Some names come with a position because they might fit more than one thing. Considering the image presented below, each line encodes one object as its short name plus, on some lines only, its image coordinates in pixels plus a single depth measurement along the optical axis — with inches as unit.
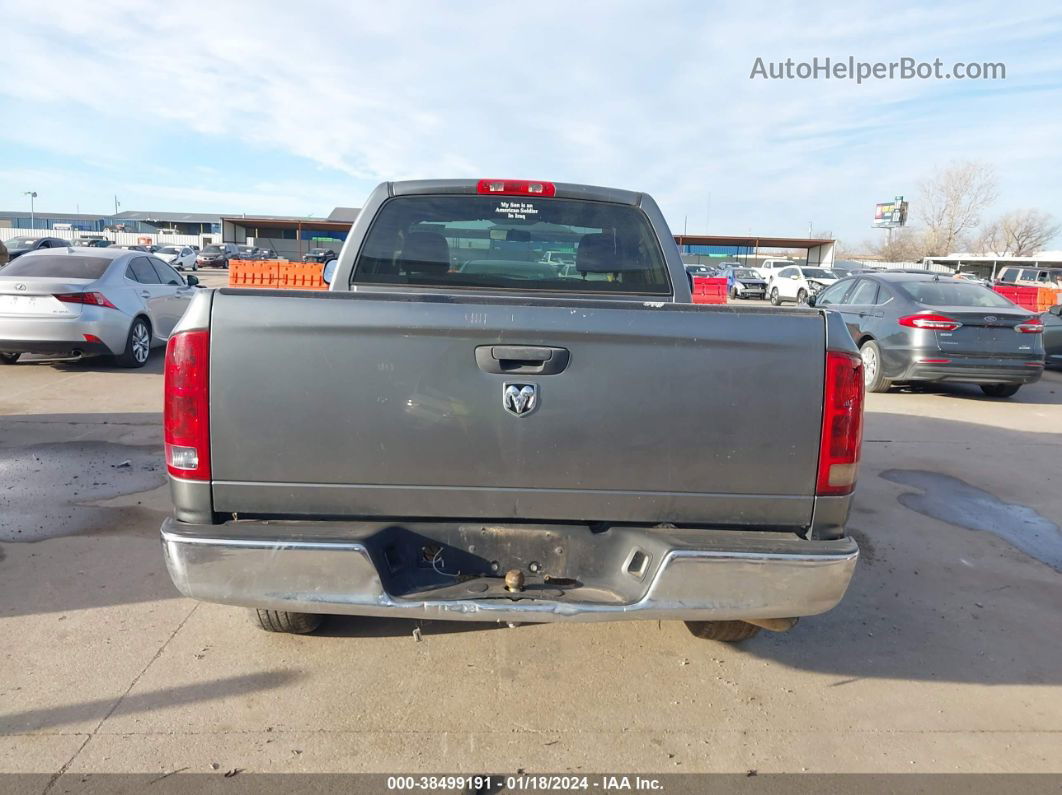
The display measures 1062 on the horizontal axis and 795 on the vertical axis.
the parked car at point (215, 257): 1968.5
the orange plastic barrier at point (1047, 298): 877.8
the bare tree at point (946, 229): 2731.3
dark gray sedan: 371.6
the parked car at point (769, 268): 1303.9
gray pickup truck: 100.7
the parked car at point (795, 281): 1054.7
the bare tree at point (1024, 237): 3265.3
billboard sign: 2871.6
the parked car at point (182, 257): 1758.5
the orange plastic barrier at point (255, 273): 938.1
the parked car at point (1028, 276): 1435.8
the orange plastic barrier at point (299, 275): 902.4
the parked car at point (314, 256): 1861.8
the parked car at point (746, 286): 1243.8
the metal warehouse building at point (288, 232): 2484.0
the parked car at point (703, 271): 1476.4
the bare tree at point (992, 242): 3351.4
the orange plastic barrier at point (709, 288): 891.5
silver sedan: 351.3
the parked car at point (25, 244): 1051.9
